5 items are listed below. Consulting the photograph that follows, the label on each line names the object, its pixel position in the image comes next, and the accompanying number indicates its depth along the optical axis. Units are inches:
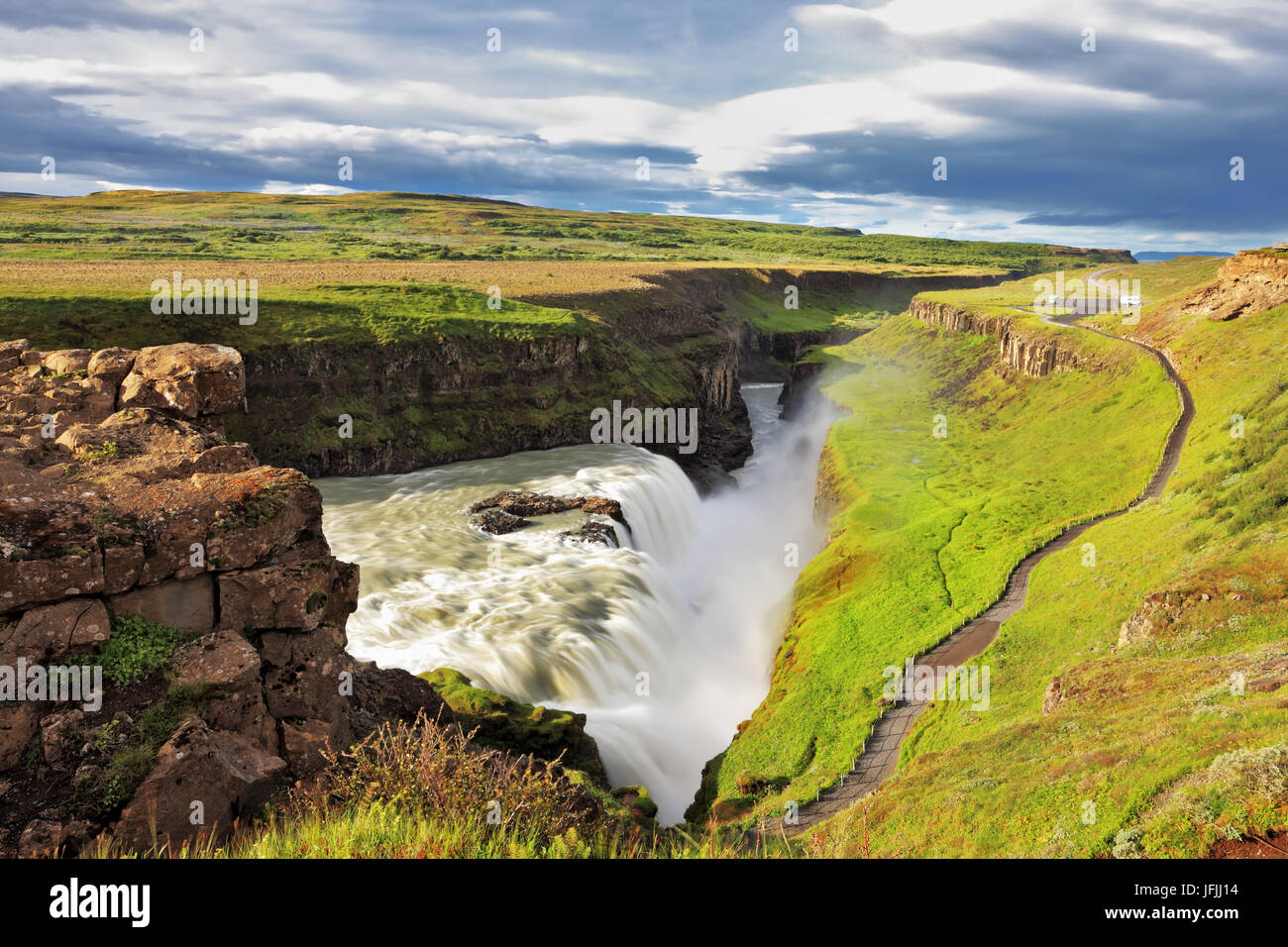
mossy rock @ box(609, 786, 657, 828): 1008.6
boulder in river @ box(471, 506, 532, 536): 2133.4
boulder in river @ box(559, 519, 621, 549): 2100.1
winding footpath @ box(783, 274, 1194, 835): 1101.7
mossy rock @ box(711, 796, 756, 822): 1122.7
